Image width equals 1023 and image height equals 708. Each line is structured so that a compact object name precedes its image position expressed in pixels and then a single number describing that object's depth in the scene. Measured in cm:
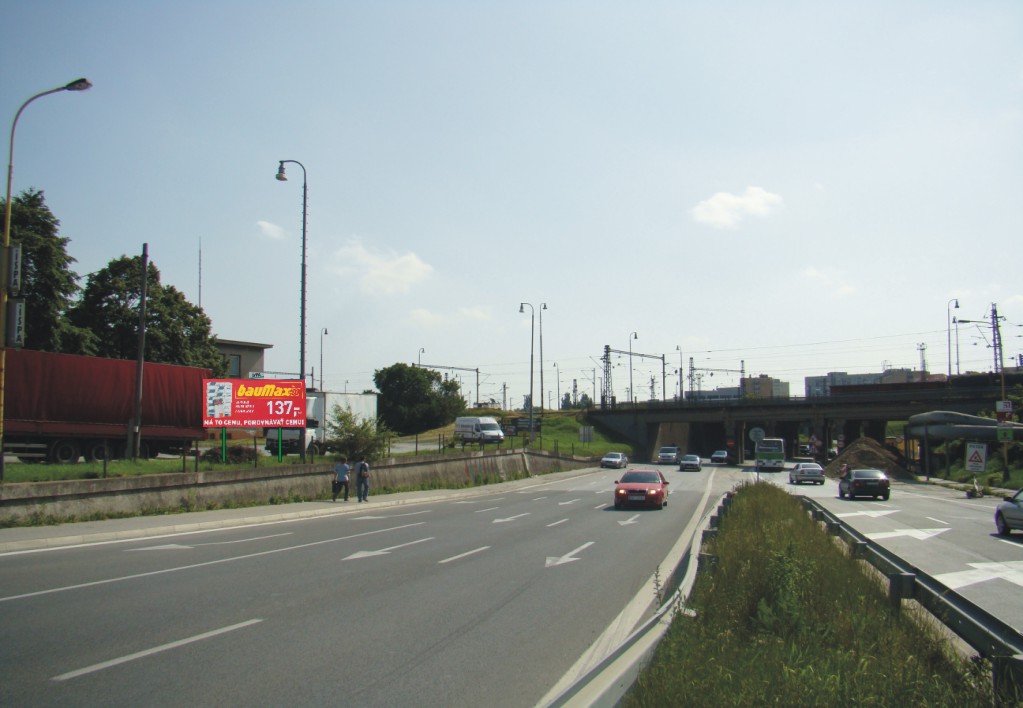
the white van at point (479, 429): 7238
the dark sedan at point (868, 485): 3609
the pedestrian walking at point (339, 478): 2902
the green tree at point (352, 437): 3344
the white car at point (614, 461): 7156
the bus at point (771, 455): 7012
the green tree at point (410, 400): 10438
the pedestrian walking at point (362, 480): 2942
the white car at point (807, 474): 5034
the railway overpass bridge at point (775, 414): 7056
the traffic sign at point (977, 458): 3956
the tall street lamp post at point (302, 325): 3030
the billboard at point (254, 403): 2884
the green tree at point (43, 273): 3838
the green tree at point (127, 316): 4750
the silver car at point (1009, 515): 1991
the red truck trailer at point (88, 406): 2783
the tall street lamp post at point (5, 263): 1862
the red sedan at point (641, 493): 2842
